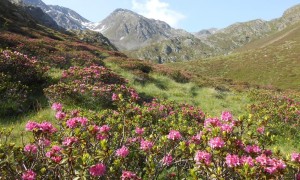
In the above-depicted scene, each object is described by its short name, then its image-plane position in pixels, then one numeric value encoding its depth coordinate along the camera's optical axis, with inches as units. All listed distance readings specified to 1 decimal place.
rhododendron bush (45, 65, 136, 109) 389.8
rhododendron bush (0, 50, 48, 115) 353.0
